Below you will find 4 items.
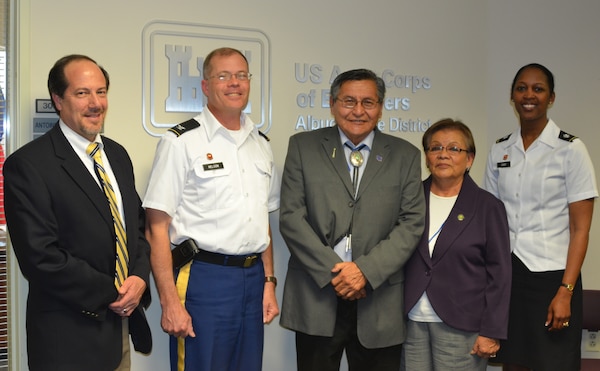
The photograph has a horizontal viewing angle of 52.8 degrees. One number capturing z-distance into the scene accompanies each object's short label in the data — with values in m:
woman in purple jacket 2.64
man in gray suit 2.63
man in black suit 2.11
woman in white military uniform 2.99
